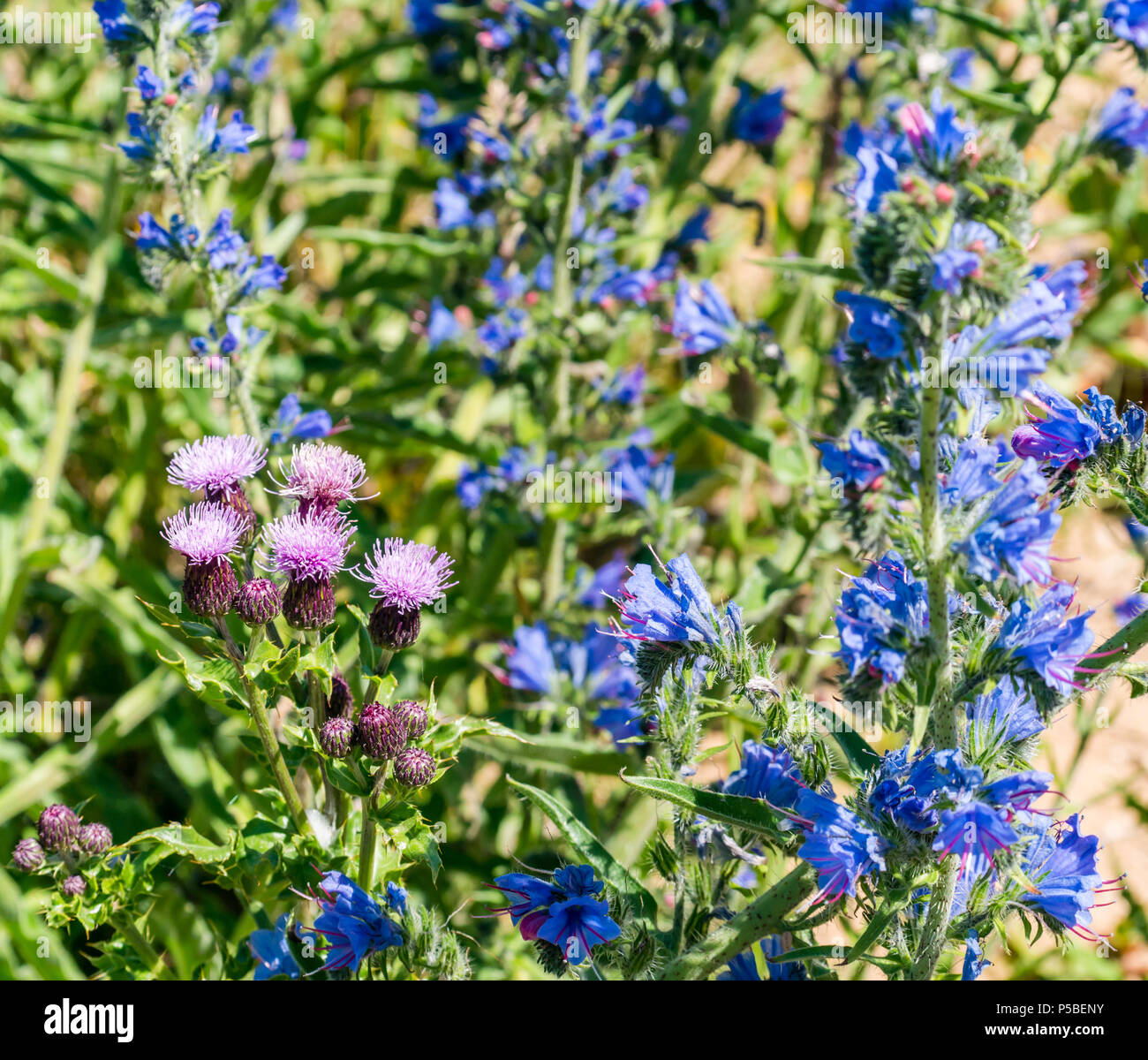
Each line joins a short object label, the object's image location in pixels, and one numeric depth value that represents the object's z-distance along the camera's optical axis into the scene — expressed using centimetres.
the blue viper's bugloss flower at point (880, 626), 52
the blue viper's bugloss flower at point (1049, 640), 51
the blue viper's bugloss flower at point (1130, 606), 58
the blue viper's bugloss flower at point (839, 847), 52
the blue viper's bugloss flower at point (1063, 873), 54
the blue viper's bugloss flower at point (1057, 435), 54
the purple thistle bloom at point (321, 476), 56
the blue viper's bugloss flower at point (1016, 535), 51
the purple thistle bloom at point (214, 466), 55
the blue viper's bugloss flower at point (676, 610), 54
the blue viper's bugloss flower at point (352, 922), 54
